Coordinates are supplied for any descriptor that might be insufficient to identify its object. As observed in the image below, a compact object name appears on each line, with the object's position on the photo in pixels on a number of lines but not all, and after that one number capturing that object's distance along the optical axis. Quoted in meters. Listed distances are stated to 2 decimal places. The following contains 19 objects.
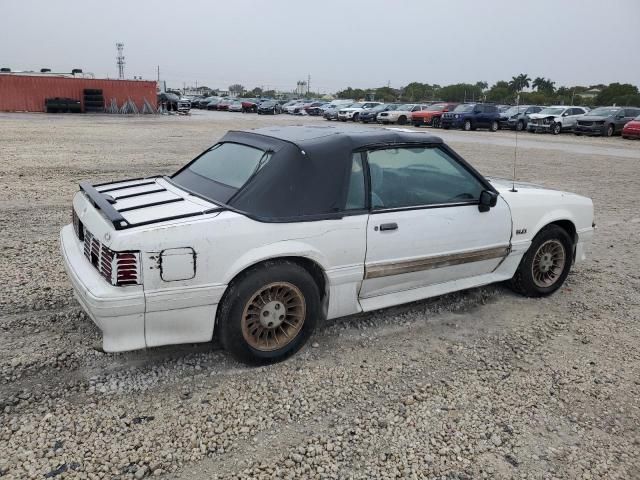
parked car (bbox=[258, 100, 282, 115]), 44.59
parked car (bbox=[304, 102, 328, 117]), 45.67
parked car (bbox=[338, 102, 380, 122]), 36.56
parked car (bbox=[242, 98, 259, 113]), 46.47
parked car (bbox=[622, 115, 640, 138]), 24.64
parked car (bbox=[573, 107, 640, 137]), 26.67
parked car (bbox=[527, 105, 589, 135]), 28.45
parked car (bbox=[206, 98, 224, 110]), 51.16
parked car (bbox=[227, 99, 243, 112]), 48.50
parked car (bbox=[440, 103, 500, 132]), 28.91
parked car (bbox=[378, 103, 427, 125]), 33.47
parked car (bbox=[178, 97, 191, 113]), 40.56
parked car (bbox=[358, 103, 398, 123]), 34.97
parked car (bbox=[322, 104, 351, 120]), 38.71
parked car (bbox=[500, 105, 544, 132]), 29.79
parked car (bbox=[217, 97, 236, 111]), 49.51
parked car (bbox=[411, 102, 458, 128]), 30.67
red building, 35.66
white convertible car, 3.03
